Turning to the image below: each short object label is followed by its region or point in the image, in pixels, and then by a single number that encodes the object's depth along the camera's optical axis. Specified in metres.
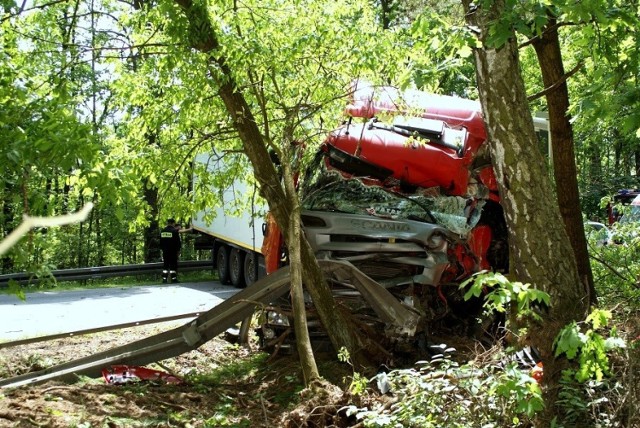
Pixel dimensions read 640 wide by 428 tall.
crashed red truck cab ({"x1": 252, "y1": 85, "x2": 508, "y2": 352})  8.89
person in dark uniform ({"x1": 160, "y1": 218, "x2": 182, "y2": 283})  20.33
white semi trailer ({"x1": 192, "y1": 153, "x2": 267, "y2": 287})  10.59
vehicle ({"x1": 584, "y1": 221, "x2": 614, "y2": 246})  9.98
